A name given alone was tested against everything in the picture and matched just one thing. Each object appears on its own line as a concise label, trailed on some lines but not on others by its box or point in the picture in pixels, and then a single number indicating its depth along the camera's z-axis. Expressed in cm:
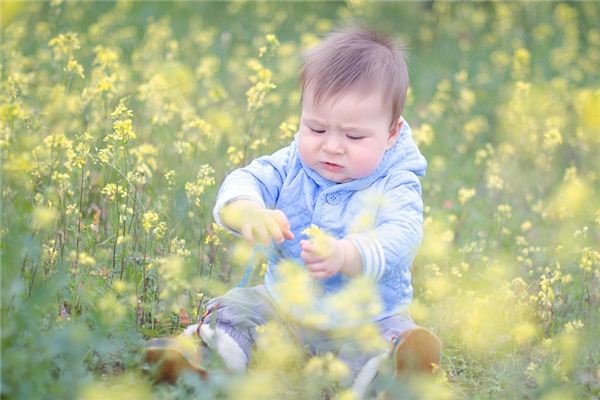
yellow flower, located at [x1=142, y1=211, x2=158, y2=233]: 336
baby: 289
